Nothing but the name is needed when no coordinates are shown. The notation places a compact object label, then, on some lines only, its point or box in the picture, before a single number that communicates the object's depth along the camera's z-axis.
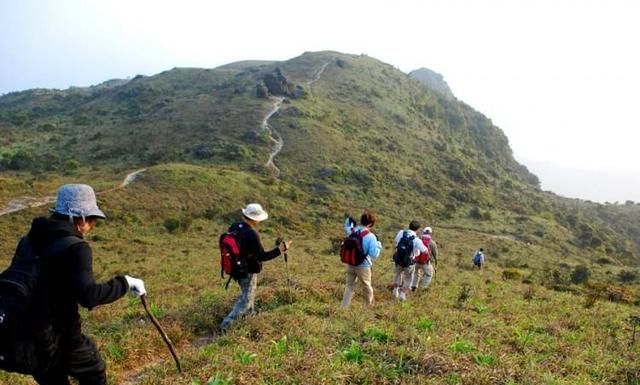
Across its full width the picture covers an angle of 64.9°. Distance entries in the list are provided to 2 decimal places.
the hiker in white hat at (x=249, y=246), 8.65
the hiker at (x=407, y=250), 12.27
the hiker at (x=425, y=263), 14.23
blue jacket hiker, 10.13
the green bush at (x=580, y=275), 32.93
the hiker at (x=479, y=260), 27.83
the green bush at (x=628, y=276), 38.09
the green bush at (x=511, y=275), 25.00
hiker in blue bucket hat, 4.08
